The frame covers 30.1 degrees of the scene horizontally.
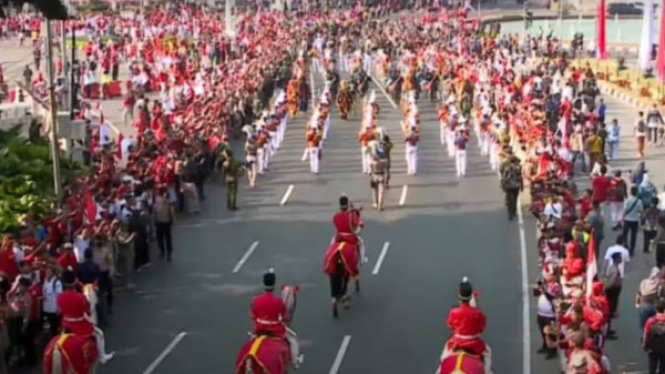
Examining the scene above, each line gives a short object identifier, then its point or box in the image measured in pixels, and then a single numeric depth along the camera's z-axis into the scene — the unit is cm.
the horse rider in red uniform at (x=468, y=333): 1345
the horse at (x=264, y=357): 1341
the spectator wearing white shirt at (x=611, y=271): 1786
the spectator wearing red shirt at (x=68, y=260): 1750
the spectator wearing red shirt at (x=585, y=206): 2168
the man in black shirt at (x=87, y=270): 1805
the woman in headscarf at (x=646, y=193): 2316
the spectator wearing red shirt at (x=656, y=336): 1519
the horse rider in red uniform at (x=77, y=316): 1411
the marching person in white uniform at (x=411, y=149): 3055
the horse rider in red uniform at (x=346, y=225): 1895
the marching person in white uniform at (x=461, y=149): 3059
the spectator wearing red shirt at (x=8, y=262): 1727
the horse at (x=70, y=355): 1384
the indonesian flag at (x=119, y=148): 3006
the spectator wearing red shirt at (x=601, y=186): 2404
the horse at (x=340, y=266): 1878
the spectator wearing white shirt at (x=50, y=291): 1703
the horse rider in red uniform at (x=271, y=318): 1403
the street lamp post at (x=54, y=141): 2374
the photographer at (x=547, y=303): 1647
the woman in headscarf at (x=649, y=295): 1647
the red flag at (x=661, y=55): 4266
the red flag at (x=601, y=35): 5175
